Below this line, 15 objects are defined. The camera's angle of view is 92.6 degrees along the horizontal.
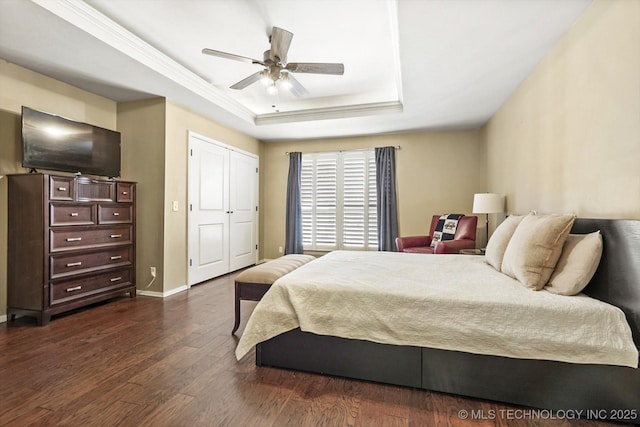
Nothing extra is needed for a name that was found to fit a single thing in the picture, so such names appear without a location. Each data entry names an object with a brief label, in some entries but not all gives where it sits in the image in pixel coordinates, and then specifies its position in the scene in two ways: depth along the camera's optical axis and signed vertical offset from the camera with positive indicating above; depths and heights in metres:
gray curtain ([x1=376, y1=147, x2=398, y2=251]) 5.26 +0.15
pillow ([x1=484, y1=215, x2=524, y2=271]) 2.32 -0.24
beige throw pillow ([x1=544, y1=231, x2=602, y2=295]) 1.64 -0.30
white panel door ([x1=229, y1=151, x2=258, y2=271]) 5.06 +0.03
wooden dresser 2.75 -0.32
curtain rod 5.32 +1.12
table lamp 3.62 +0.11
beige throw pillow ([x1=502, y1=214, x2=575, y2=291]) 1.77 -0.23
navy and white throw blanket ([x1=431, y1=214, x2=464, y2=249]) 4.27 -0.23
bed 1.44 -0.82
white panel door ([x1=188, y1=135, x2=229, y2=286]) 4.16 +0.01
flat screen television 2.81 +0.66
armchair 3.71 -0.40
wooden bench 2.35 -0.54
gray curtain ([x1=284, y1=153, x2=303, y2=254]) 5.76 +0.00
